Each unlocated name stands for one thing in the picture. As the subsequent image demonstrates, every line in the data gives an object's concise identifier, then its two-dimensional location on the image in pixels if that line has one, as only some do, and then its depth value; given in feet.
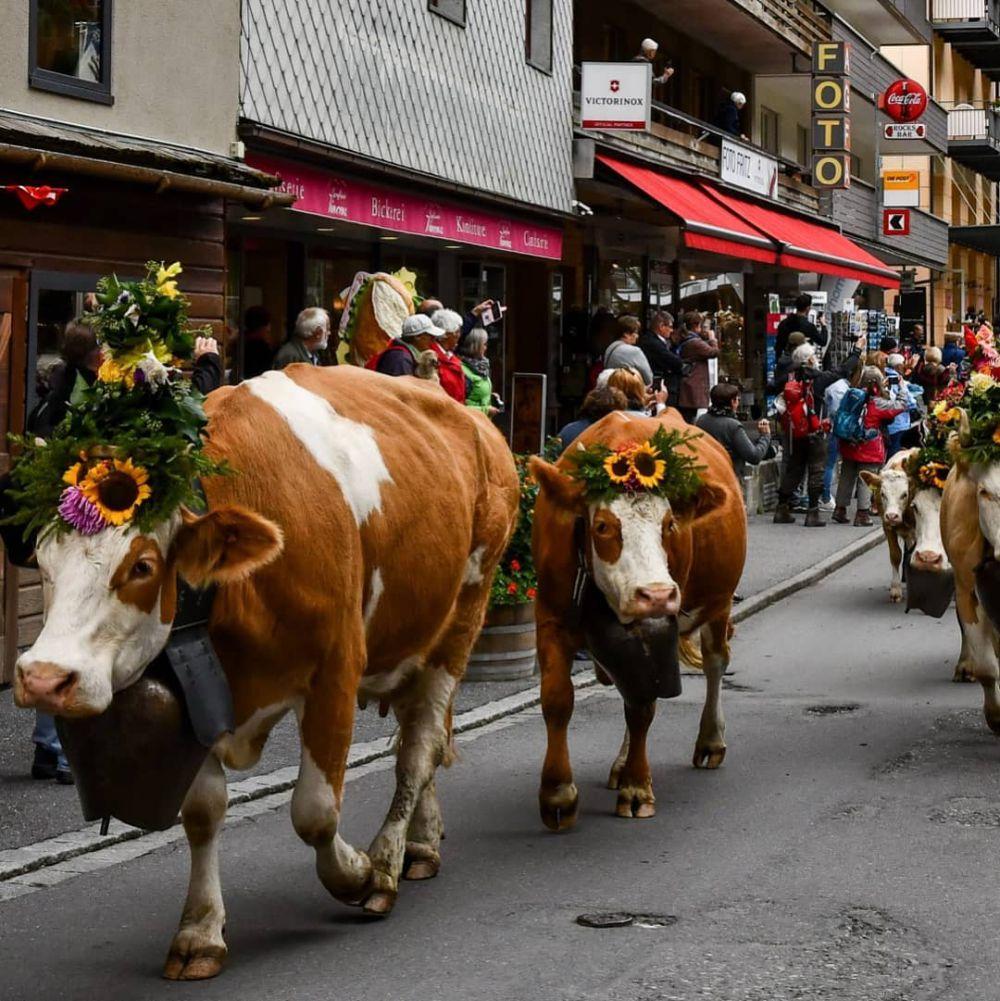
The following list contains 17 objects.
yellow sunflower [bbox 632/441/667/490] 26.13
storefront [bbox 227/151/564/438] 54.44
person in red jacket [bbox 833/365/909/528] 74.33
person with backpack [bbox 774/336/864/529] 75.56
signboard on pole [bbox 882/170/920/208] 140.77
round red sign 138.00
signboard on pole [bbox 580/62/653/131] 73.31
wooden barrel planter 39.70
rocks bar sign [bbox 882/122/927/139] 139.33
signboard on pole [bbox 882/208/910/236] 140.26
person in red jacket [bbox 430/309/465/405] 47.37
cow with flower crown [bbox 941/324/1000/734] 32.19
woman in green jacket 50.88
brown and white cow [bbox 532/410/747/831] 25.89
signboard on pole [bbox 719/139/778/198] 92.38
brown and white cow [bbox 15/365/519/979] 17.97
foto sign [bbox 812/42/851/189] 113.91
